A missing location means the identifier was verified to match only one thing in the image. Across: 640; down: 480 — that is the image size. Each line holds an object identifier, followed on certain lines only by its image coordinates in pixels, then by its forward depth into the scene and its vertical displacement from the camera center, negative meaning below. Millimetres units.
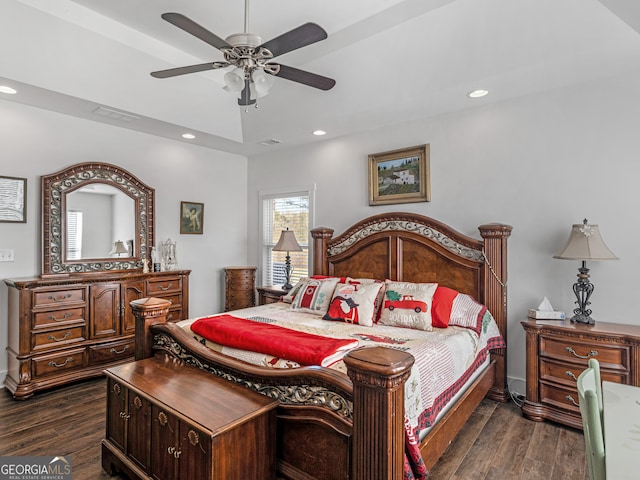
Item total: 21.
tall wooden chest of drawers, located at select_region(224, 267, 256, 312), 4895 -636
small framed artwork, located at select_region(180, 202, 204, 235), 4707 +338
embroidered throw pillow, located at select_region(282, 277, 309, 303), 3828 -560
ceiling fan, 2002 +1169
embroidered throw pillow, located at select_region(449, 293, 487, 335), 2863 -599
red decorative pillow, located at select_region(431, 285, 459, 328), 2896 -549
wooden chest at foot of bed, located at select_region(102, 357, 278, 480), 1540 -892
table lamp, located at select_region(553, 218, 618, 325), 2582 -92
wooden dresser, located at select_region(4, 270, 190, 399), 3160 -815
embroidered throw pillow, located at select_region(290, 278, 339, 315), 3427 -545
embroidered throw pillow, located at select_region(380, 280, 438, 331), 2885 -543
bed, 1345 -664
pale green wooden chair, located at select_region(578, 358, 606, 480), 1023 -580
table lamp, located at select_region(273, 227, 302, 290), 4426 -53
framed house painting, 3713 +722
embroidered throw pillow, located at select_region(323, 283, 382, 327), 3051 -560
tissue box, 2824 -591
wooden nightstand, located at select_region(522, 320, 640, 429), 2439 -865
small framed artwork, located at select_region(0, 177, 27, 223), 3324 +410
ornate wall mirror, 3584 +249
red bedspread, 1941 -607
